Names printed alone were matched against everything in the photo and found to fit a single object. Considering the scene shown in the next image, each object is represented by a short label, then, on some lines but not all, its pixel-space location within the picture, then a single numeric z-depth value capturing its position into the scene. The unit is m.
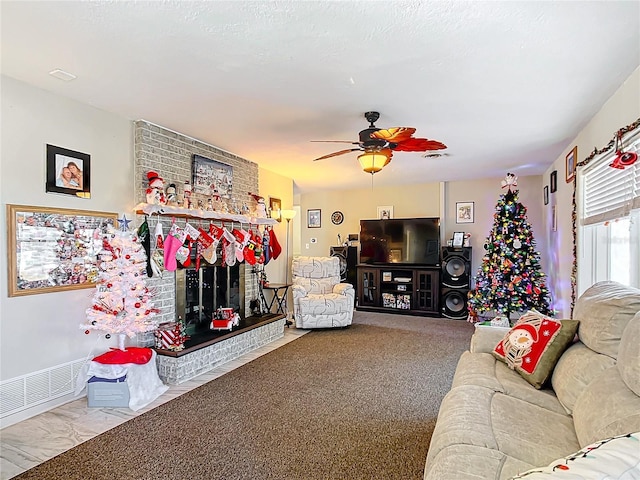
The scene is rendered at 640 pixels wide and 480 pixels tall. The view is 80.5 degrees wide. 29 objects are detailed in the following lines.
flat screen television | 6.62
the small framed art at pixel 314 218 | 8.05
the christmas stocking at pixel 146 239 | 3.51
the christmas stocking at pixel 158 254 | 3.61
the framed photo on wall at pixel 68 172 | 2.90
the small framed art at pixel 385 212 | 7.35
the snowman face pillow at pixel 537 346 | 2.07
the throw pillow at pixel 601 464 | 0.67
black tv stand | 6.52
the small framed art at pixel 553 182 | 5.02
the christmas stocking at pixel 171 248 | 3.69
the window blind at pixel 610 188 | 2.54
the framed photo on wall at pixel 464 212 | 6.77
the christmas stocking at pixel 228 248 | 4.48
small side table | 5.39
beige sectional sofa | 1.30
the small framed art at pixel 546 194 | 5.63
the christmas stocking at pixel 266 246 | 5.28
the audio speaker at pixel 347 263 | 7.33
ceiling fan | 2.89
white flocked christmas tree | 3.02
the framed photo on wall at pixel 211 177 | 4.21
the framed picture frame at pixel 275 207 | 5.70
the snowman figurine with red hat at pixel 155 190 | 3.53
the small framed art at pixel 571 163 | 3.97
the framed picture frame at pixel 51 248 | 2.69
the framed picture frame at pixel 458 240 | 6.59
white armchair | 5.41
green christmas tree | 5.09
